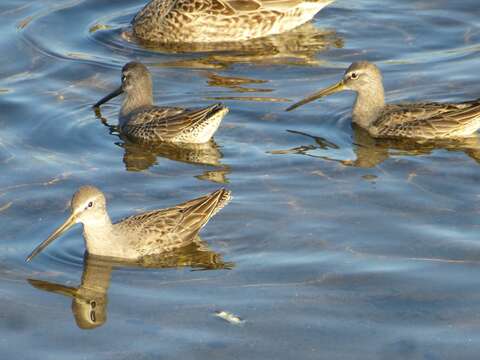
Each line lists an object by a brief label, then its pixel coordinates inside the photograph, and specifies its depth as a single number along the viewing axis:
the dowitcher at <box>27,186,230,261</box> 11.26
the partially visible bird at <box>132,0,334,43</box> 18.19
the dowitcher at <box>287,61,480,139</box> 14.55
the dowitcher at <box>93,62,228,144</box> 14.38
